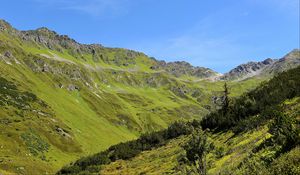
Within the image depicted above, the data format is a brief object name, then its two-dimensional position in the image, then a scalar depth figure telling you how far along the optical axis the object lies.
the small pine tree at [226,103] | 80.46
